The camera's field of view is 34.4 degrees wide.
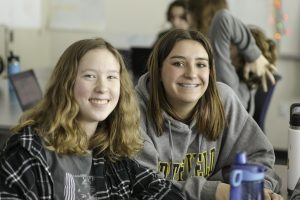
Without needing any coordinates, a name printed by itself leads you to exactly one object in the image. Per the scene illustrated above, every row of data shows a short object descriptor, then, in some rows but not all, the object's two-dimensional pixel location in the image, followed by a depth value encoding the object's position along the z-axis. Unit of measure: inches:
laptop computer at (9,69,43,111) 105.3
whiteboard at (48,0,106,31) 189.9
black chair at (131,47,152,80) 152.1
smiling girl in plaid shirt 50.5
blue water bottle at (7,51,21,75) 131.7
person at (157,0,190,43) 145.7
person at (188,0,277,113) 93.3
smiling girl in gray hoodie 63.6
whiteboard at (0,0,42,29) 186.4
